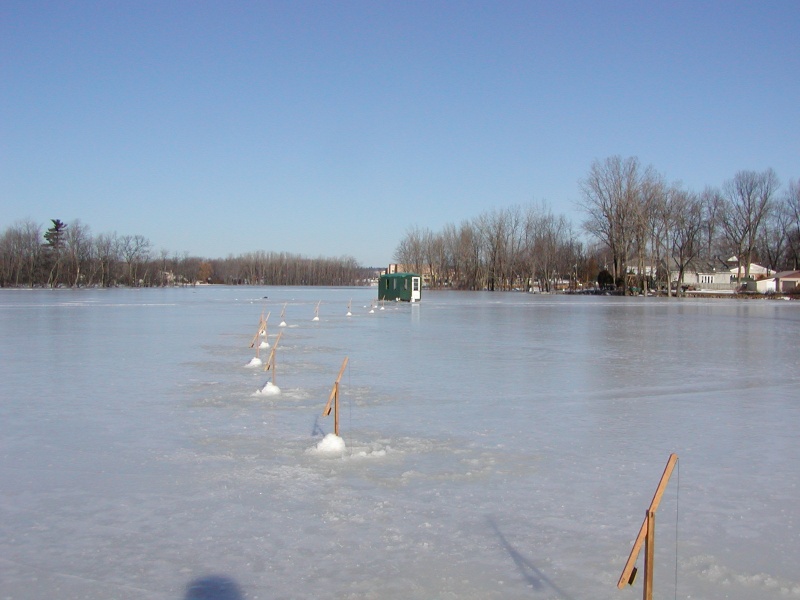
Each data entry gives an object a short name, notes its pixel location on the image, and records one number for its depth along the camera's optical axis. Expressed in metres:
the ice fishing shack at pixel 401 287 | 53.12
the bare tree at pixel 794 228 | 98.38
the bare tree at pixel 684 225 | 77.88
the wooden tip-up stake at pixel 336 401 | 7.55
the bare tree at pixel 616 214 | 78.44
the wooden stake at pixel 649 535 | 3.40
